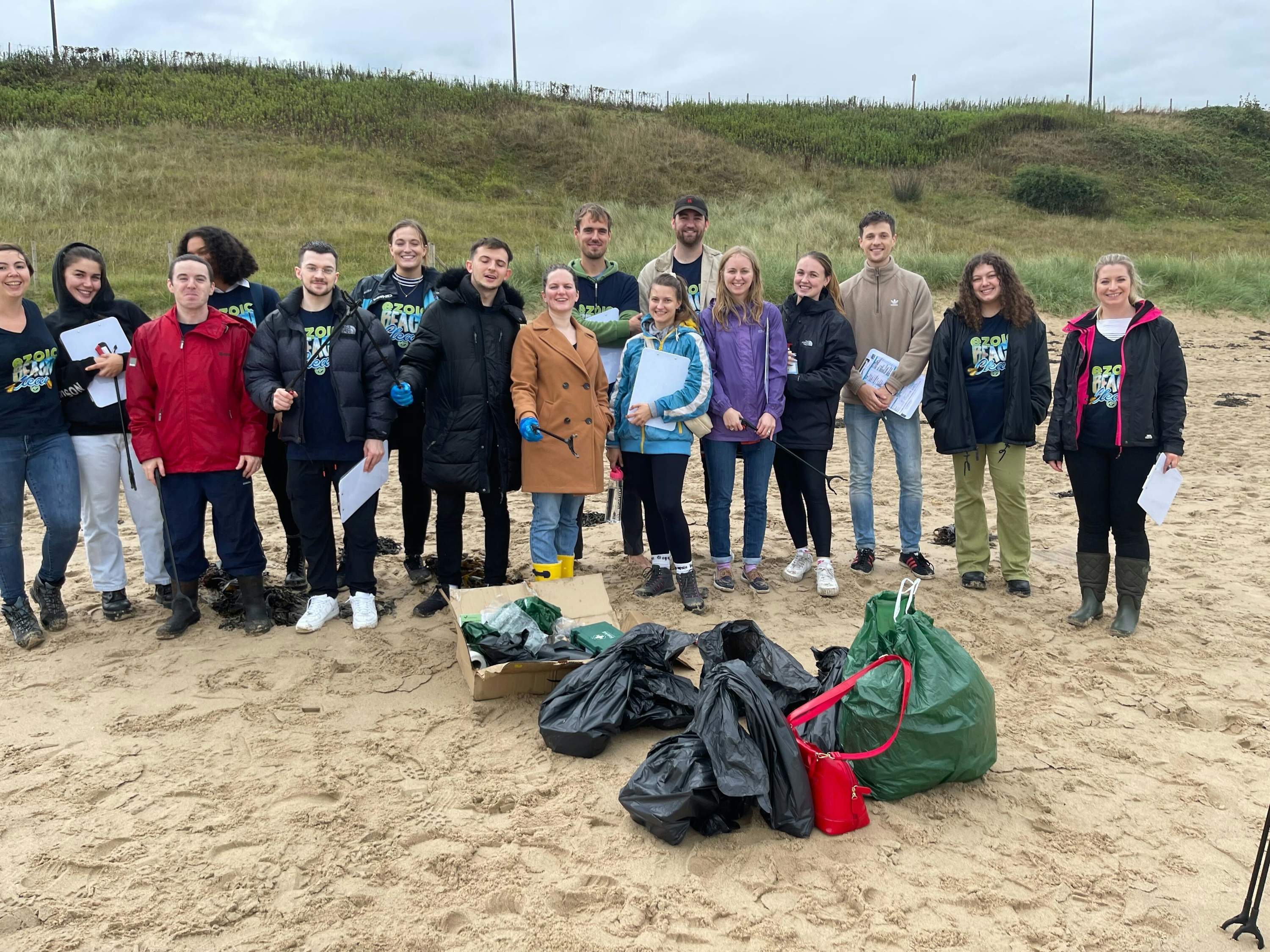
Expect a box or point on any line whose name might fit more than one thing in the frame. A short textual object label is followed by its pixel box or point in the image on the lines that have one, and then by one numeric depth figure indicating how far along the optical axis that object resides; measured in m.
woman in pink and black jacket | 4.71
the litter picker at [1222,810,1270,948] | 2.49
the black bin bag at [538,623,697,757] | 3.54
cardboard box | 3.94
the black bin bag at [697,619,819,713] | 3.65
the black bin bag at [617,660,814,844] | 2.95
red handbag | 3.01
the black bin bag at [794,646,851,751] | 3.29
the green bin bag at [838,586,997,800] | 3.14
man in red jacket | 4.56
